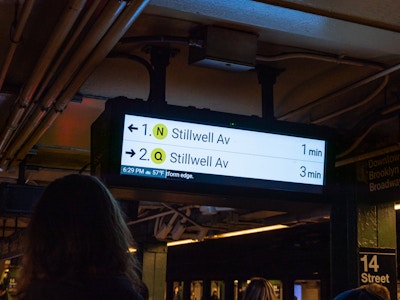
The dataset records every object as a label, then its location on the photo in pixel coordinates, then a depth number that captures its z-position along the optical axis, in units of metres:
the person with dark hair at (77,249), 1.34
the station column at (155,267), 10.34
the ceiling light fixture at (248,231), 7.89
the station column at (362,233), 4.18
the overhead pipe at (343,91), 3.28
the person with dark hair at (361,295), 3.40
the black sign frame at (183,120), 2.97
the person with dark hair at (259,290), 4.00
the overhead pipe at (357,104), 3.47
